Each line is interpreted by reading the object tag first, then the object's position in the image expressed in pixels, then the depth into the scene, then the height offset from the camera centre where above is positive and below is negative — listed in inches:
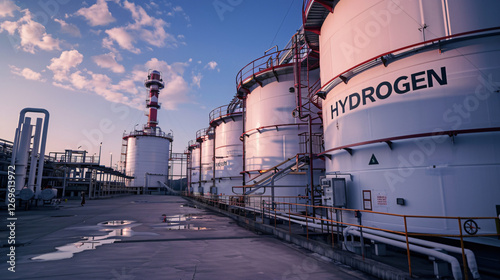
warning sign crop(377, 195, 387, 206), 366.0 -21.8
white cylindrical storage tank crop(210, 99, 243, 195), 1116.8 +141.8
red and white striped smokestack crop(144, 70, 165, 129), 2187.5 +746.9
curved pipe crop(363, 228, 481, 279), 182.2 -47.4
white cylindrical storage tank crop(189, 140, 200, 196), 1634.8 +108.3
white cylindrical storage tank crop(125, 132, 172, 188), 2215.8 +212.6
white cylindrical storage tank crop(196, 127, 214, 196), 1348.4 +141.8
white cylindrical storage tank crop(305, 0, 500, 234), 305.1 +91.1
